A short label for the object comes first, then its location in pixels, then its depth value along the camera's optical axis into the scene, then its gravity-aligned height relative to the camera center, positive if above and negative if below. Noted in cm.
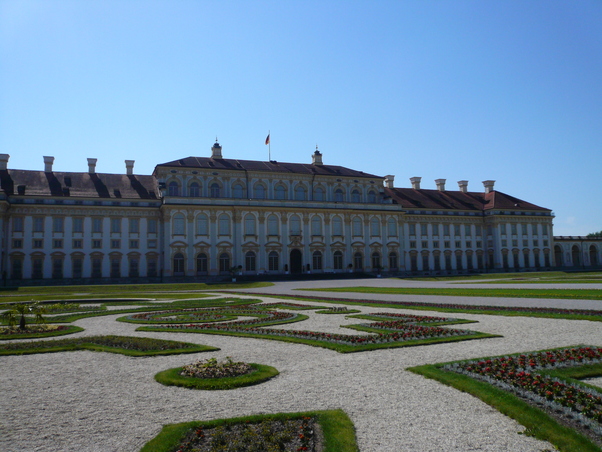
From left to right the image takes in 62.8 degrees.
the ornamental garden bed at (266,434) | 557 -198
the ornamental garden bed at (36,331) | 1359 -167
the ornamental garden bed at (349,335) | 1168 -178
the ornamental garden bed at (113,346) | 1111 -175
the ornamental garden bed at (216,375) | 815 -185
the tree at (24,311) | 1467 -110
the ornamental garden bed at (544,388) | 590 -189
